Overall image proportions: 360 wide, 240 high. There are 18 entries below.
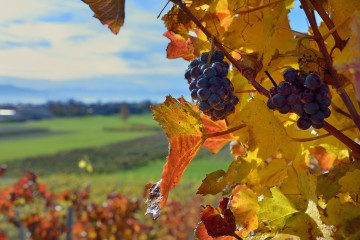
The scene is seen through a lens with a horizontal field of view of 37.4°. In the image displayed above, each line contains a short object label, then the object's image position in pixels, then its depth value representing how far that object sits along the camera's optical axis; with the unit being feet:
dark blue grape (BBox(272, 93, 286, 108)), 1.68
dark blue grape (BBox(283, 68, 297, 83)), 1.70
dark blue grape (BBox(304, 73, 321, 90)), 1.64
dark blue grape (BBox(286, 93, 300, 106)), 1.66
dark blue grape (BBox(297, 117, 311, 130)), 1.69
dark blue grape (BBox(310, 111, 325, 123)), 1.65
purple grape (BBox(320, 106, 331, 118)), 1.66
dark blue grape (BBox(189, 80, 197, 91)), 1.89
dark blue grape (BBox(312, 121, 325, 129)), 1.66
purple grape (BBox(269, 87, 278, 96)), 1.77
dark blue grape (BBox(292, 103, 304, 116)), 1.67
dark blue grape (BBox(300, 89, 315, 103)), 1.65
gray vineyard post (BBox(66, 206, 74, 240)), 11.74
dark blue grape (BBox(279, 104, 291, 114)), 1.69
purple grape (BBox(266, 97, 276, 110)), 1.74
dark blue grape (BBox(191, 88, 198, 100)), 1.86
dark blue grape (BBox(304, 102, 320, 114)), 1.64
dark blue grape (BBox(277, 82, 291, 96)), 1.68
